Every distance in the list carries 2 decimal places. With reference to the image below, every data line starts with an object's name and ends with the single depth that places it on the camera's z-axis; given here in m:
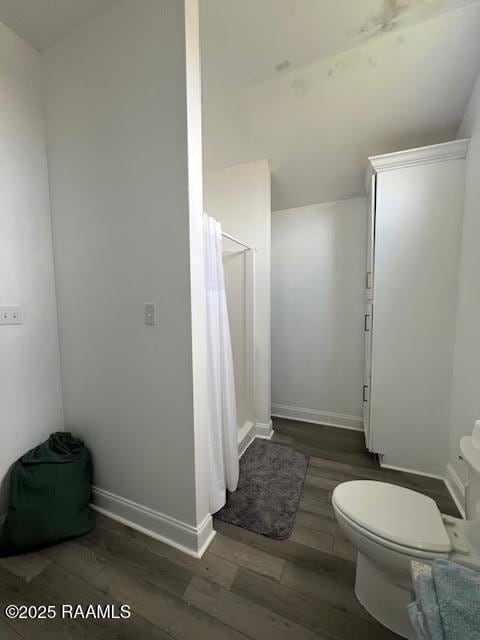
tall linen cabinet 1.63
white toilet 0.85
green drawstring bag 1.23
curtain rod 2.04
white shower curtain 1.39
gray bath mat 1.40
